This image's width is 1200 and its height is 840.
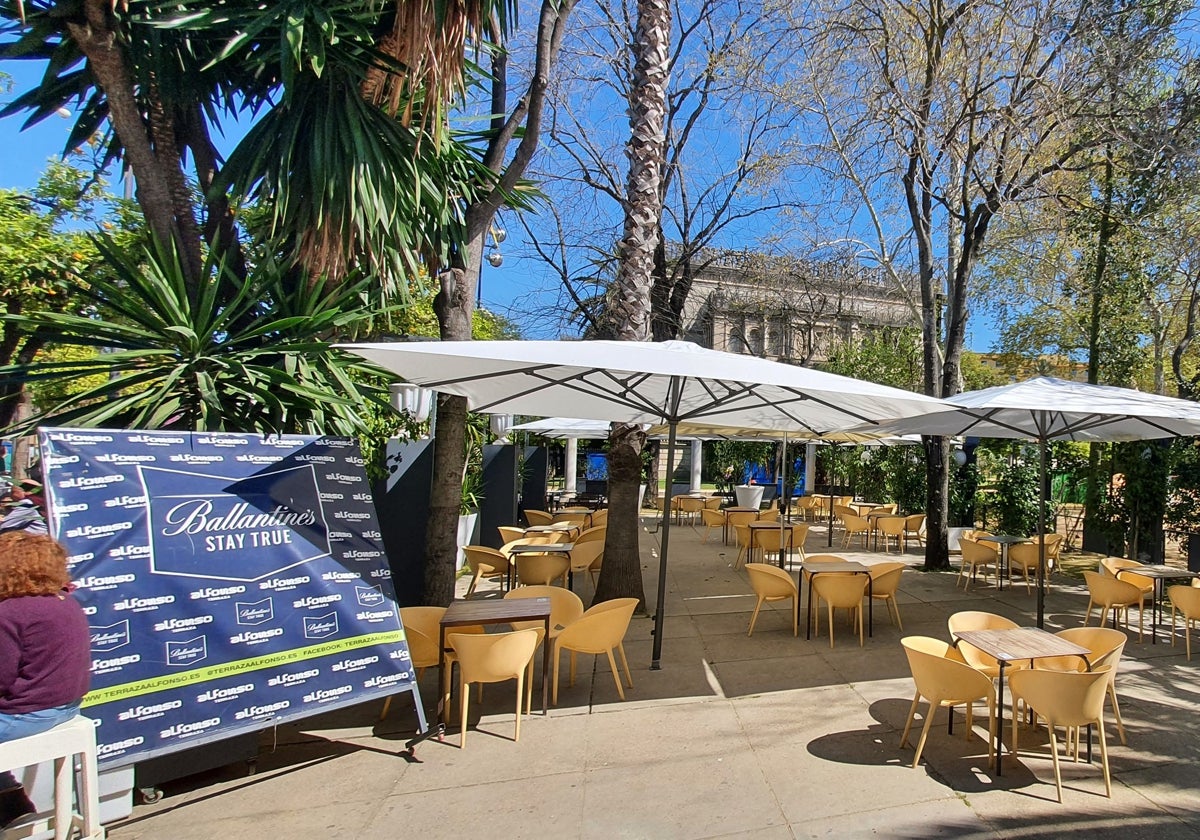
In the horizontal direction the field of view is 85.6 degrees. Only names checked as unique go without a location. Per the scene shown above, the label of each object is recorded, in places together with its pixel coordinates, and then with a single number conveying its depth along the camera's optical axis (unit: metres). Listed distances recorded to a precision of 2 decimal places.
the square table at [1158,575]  6.19
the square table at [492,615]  4.24
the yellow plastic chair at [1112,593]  6.03
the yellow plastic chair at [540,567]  7.27
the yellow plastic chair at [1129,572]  6.32
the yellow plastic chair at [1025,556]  8.09
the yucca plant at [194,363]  3.96
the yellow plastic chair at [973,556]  8.13
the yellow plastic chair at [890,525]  11.11
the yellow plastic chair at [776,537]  9.34
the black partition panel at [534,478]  15.19
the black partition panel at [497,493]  11.39
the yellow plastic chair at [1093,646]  3.92
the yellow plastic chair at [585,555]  8.03
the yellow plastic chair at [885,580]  6.44
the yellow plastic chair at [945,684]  3.57
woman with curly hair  2.59
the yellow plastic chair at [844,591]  5.92
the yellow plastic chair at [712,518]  13.17
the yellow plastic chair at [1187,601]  5.61
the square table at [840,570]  6.27
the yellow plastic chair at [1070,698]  3.36
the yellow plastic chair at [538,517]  11.63
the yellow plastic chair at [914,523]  11.41
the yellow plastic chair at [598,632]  4.68
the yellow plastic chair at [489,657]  4.06
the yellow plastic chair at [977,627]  4.15
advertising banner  3.08
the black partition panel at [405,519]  7.75
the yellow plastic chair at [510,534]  9.43
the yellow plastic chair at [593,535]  8.99
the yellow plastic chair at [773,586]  6.23
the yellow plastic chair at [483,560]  7.88
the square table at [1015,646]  3.59
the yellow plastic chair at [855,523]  11.52
